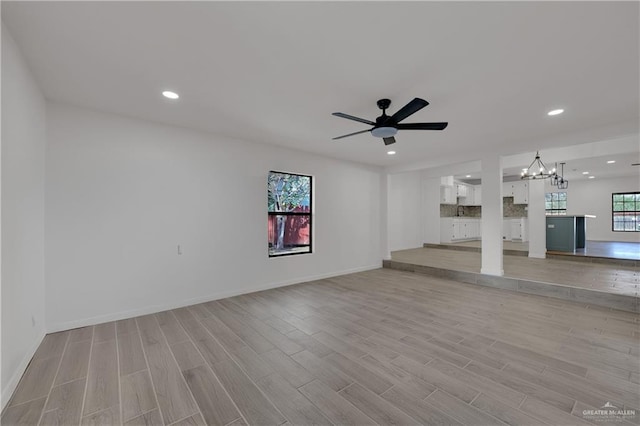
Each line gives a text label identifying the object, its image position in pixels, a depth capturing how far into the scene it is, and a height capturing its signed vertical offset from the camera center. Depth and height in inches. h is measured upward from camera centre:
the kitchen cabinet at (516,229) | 367.2 -23.7
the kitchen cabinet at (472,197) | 420.4 +24.2
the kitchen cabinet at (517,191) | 373.9 +30.4
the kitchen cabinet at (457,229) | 360.5 -23.2
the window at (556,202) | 425.1 +15.2
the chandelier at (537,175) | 223.1 +35.6
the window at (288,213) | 193.6 +0.4
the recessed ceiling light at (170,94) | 110.6 +50.7
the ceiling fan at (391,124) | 100.9 +36.4
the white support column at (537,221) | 264.2 -9.3
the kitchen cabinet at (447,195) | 365.1 +24.3
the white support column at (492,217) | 189.0 -3.5
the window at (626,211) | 382.0 +0.0
